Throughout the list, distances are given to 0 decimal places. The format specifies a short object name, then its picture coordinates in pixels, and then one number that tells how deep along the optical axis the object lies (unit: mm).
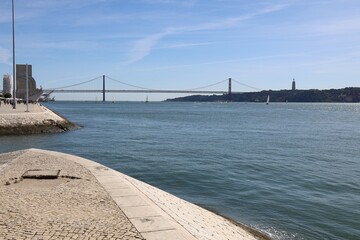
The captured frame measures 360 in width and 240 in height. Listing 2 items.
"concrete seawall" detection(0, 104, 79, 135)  31656
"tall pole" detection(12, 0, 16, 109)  37656
